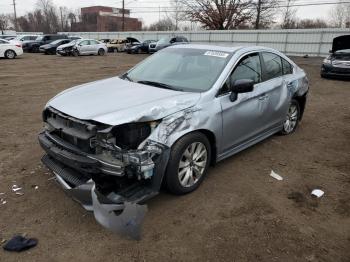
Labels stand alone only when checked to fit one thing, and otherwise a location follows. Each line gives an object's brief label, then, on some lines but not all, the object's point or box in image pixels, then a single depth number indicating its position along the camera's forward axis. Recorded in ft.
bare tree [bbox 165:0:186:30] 150.90
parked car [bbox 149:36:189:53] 87.35
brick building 274.16
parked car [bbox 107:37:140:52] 109.50
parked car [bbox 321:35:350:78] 44.21
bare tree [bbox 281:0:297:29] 162.36
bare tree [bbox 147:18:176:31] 252.38
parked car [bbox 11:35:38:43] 110.48
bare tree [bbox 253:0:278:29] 141.28
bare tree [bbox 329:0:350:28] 182.39
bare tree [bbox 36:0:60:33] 291.79
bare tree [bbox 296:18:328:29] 183.93
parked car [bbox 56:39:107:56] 86.02
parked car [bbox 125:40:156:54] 100.07
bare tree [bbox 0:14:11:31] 289.12
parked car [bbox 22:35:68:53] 100.63
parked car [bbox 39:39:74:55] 92.73
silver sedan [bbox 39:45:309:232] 10.71
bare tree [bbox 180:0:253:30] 143.02
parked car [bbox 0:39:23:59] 73.91
